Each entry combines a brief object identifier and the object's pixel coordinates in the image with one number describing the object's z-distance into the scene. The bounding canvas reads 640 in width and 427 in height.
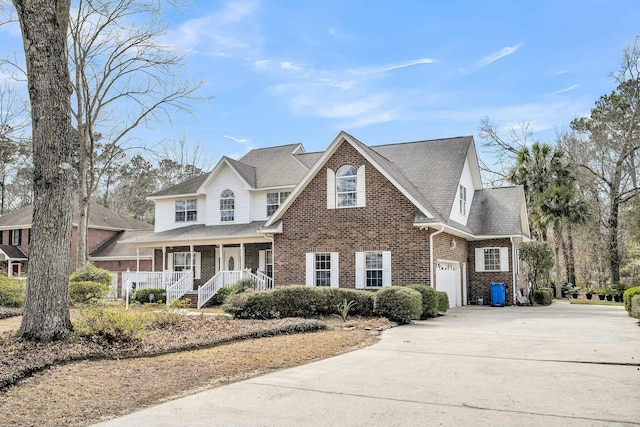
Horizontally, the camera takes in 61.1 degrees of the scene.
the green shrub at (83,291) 21.50
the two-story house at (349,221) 19.52
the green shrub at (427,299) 16.73
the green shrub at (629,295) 17.80
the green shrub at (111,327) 9.77
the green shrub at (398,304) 15.15
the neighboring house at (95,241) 35.56
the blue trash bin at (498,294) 22.84
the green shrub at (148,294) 23.95
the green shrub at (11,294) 19.36
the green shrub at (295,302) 15.71
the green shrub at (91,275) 24.47
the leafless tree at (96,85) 27.30
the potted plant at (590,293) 31.85
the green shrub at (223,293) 22.18
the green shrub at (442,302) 17.44
